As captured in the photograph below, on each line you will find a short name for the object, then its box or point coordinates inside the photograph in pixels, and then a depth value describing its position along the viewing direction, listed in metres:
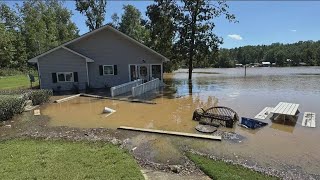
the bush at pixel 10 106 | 8.03
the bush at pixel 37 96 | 10.88
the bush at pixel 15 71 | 29.15
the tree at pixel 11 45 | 29.58
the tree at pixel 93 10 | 34.01
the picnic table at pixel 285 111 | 7.92
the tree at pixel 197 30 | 19.79
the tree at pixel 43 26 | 34.58
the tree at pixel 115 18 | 44.91
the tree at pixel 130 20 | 39.94
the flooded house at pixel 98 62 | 15.37
